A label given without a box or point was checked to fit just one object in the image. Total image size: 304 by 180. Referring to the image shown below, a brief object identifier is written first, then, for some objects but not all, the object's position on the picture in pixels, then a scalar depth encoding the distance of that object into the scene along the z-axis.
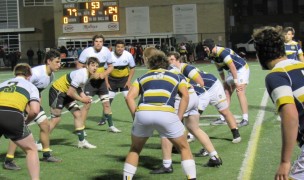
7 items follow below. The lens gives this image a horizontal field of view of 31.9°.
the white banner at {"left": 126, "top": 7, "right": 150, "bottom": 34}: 52.50
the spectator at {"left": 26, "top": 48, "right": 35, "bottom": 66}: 43.44
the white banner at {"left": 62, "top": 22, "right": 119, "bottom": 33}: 49.53
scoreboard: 43.12
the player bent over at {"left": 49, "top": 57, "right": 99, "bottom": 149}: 8.73
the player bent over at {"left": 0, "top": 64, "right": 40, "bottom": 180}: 5.96
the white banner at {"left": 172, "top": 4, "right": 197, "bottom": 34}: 51.66
